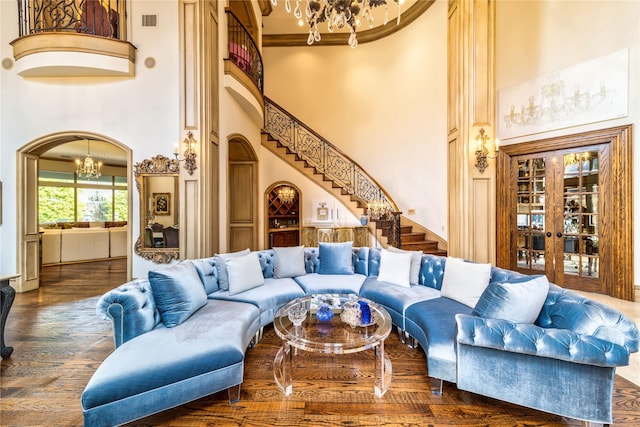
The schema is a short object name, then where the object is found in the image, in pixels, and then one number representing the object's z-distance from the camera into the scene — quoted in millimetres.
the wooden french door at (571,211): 4047
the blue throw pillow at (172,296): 2348
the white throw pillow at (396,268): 3441
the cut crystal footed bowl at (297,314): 2443
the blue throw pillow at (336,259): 3986
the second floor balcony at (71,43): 4254
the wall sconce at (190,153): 4262
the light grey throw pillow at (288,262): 3836
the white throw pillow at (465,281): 2732
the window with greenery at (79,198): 8633
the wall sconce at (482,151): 4496
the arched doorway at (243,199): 6508
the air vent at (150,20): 4523
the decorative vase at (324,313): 2525
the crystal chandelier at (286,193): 7707
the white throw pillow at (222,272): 3242
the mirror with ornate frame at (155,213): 4520
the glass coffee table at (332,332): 2109
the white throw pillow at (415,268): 3490
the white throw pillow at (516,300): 1974
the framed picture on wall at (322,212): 7133
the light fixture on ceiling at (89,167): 7602
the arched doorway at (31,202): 4621
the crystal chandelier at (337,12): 2906
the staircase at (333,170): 6508
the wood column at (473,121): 4520
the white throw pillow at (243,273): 3152
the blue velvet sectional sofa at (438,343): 1679
